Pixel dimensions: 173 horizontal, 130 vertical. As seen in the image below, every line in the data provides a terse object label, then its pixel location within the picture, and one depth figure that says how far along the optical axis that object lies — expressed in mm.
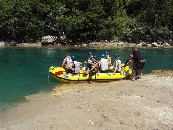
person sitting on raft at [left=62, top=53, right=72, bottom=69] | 10490
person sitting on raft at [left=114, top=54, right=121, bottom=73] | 10053
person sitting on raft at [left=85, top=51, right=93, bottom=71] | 10012
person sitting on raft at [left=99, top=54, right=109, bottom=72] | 10172
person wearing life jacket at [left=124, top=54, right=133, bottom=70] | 10028
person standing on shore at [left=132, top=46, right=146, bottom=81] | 9586
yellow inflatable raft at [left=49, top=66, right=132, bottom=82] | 9955
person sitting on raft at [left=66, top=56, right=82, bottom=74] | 10109
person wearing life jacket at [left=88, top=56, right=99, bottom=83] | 9924
